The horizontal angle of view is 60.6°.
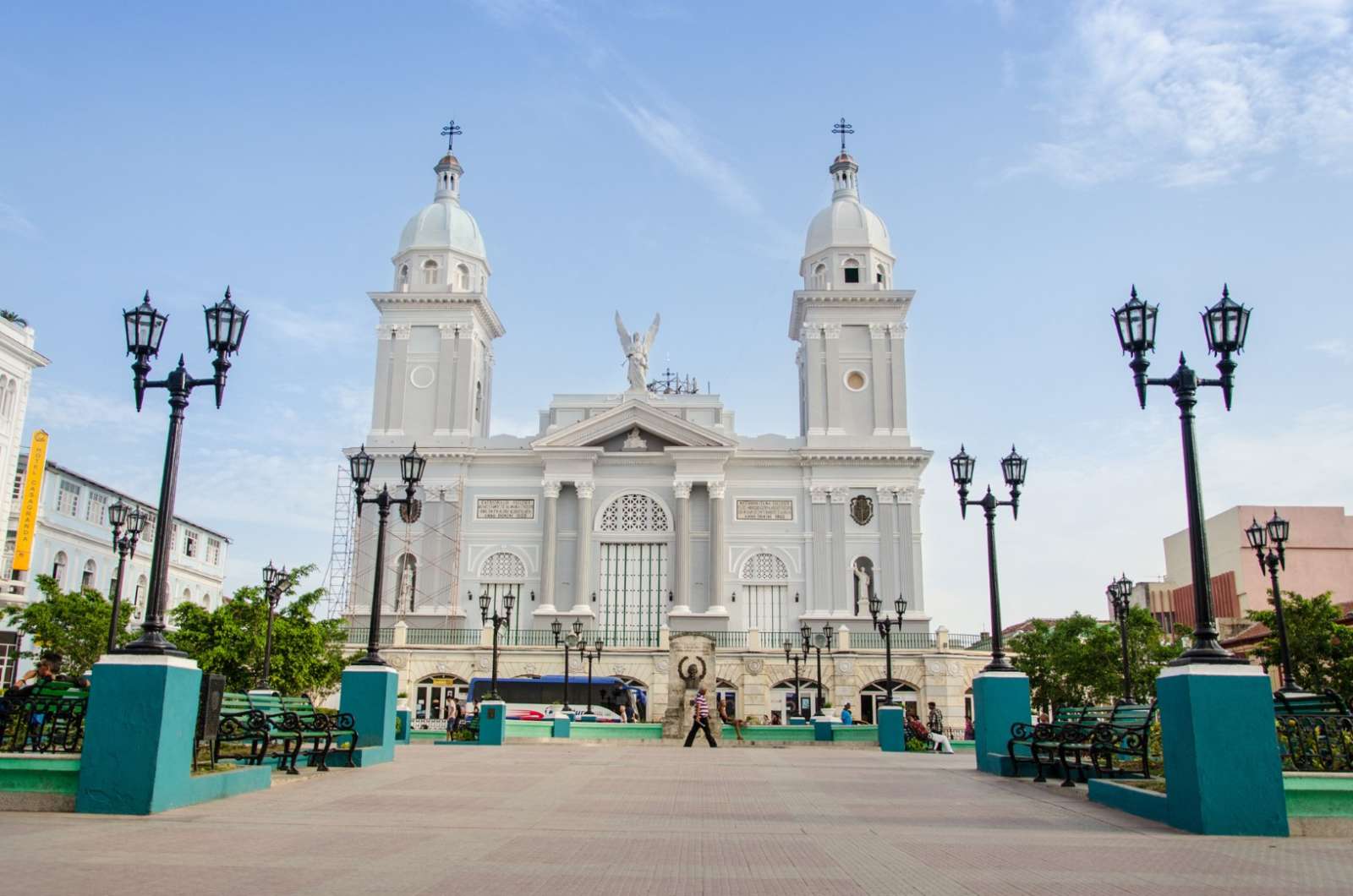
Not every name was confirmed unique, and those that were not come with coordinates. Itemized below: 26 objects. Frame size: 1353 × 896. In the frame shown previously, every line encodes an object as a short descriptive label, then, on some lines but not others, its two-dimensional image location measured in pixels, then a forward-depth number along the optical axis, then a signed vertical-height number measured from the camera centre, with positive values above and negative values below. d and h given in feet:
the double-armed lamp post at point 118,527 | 84.94 +11.73
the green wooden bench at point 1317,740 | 34.83 -1.08
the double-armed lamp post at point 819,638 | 142.79 +7.10
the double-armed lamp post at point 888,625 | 100.63 +6.86
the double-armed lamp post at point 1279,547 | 74.02 +10.49
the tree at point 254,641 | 106.73 +4.09
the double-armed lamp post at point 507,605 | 123.67 +9.05
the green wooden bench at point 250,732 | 43.42 -1.78
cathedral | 172.14 +28.91
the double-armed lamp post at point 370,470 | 66.44 +12.12
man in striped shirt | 87.66 -1.80
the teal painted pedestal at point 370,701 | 57.21 -0.68
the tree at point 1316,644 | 123.44 +6.24
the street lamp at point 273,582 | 97.45 +8.64
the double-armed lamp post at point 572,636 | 137.04 +6.87
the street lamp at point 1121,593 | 105.29 +9.61
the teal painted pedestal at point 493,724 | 89.92 -2.64
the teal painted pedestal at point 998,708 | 58.03 -0.53
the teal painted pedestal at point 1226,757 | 32.86 -1.55
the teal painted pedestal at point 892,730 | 89.61 -2.61
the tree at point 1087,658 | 172.86 +6.12
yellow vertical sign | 165.37 +25.29
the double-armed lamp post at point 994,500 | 60.90 +11.02
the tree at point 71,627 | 129.29 +5.95
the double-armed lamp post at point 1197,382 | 35.45 +10.92
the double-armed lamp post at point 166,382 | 37.76 +10.68
